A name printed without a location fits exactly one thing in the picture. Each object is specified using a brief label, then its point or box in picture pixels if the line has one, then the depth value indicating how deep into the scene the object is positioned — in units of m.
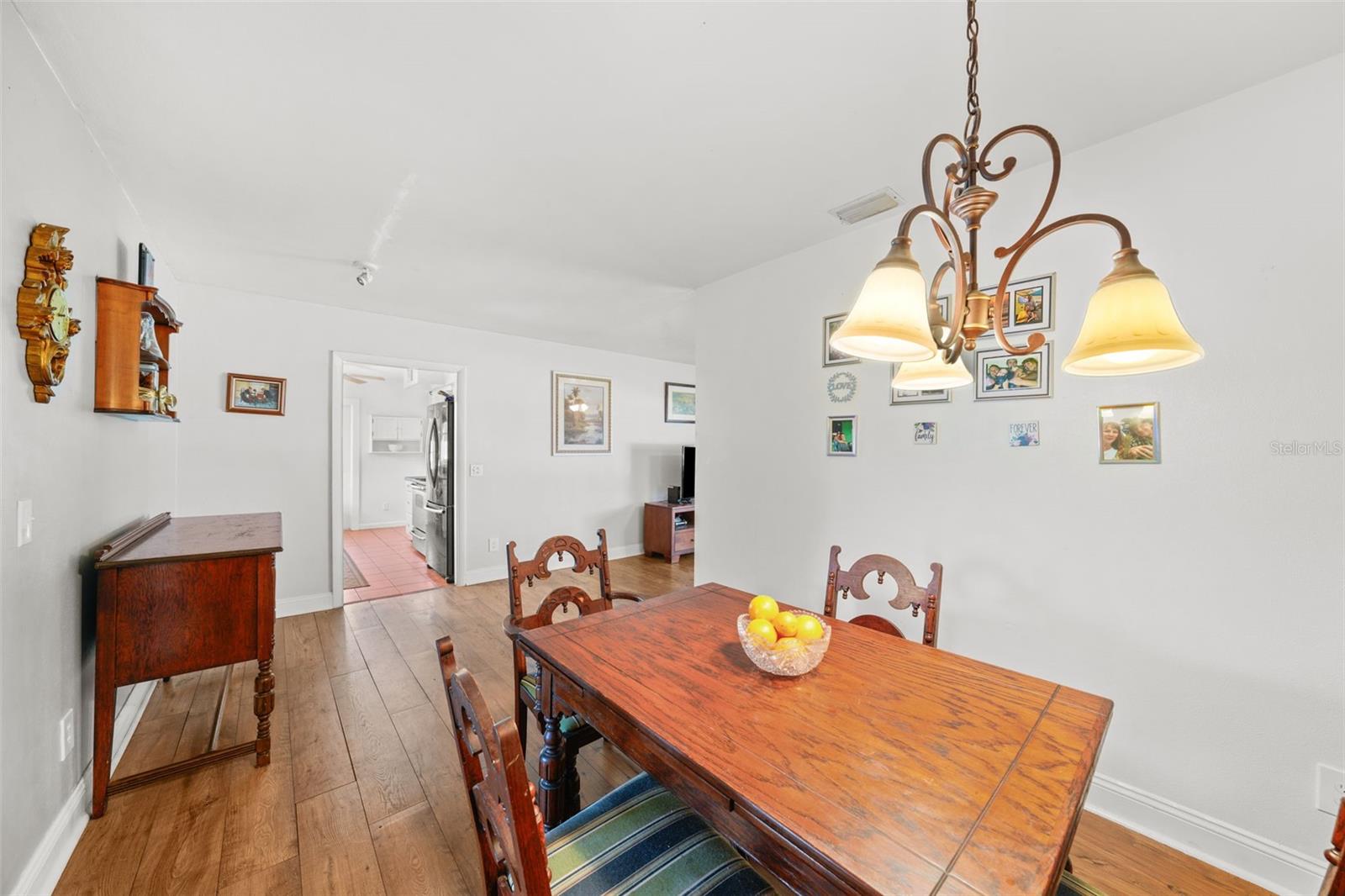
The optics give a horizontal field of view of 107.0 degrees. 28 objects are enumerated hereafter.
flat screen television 5.96
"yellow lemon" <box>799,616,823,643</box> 1.23
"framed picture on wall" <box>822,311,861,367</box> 2.58
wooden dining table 0.73
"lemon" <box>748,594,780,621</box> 1.32
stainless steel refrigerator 4.71
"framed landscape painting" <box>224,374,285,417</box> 3.53
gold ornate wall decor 1.34
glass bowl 1.21
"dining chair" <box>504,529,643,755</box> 1.64
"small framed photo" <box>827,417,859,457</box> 2.54
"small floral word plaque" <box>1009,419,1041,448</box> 1.93
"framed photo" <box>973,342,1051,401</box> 1.92
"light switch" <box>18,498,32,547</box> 1.33
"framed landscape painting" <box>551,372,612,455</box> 5.19
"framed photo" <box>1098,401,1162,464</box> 1.70
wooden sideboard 1.72
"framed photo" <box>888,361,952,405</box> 2.20
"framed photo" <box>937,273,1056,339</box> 1.90
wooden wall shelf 1.86
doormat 4.63
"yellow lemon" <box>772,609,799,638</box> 1.26
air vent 2.18
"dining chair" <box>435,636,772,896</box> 0.69
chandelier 0.90
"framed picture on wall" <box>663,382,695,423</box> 6.21
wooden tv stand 5.57
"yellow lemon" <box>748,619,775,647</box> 1.23
